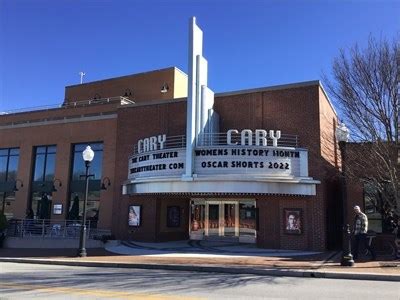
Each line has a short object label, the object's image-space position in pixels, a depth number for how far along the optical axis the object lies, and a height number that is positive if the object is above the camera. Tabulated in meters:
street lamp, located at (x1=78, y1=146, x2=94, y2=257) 18.89 -0.02
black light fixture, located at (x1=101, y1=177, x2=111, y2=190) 27.59 +2.62
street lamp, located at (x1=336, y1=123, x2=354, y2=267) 21.67 +4.01
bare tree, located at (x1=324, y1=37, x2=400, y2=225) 16.47 +4.54
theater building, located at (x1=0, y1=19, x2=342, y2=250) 21.02 +3.36
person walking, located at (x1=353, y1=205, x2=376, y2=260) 16.47 +0.08
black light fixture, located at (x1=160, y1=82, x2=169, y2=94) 32.41 +9.69
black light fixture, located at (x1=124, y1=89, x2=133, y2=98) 33.66 +9.74
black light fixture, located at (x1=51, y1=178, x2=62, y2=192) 29.58 +2.68
